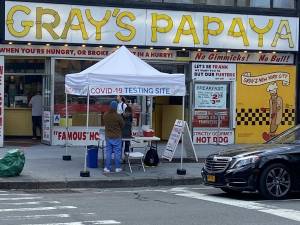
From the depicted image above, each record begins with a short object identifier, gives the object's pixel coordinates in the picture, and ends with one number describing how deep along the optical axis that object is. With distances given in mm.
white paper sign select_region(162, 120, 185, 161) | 17422
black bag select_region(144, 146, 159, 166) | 17438
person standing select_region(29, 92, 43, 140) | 22016
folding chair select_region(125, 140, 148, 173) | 16031
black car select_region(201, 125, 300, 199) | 12109
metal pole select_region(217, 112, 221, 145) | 22984
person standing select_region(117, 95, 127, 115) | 17547
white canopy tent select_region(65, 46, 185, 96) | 15547
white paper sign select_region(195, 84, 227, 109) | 22859
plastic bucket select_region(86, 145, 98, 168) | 16750
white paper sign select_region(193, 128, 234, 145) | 22875
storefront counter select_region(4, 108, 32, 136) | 22391
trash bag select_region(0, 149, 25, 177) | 14734
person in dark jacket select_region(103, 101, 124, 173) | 15609
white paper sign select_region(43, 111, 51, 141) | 21406
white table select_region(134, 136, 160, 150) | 16594
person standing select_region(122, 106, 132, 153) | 16609
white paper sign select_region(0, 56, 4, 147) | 20453
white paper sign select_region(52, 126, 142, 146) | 21422
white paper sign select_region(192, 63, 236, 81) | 22667
